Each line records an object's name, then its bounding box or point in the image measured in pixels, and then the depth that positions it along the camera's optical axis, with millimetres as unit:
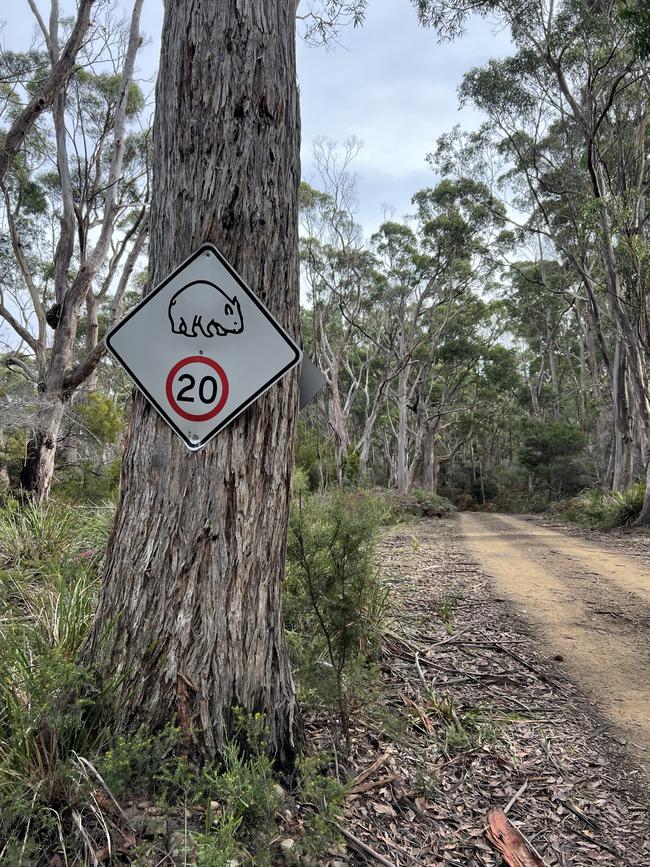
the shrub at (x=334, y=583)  2510
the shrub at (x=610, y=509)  12039
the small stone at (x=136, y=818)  1588
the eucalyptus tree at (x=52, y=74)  6511
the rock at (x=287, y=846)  1636
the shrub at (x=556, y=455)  23328
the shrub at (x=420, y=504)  16094
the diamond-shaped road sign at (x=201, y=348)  1956
